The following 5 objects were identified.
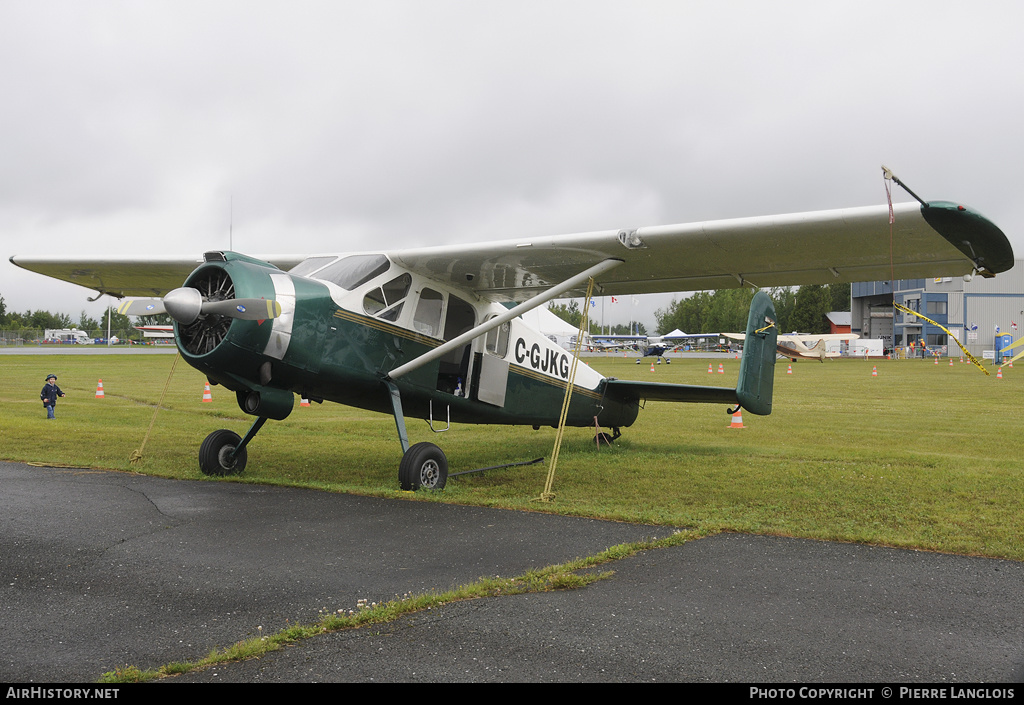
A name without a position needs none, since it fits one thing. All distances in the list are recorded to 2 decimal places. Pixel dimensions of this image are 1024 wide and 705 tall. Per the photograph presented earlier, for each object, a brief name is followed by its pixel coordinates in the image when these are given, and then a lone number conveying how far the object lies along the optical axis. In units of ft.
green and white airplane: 23.57
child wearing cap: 51.24
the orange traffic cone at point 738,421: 51.80
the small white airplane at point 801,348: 201.36
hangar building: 255.89
